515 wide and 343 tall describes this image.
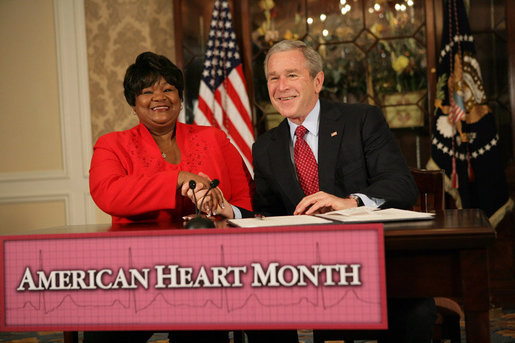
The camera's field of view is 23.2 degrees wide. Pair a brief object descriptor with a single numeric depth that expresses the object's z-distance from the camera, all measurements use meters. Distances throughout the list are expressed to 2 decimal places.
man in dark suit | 3.67
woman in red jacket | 3.64
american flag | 5.16
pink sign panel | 3.02
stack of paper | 3.14
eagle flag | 4.95
